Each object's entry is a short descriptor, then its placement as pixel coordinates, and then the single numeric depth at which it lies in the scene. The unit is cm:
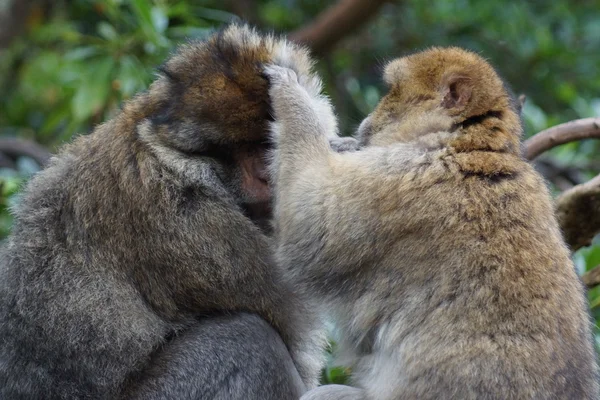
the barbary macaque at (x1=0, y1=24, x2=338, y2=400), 906
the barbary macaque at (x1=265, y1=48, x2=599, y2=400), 755
